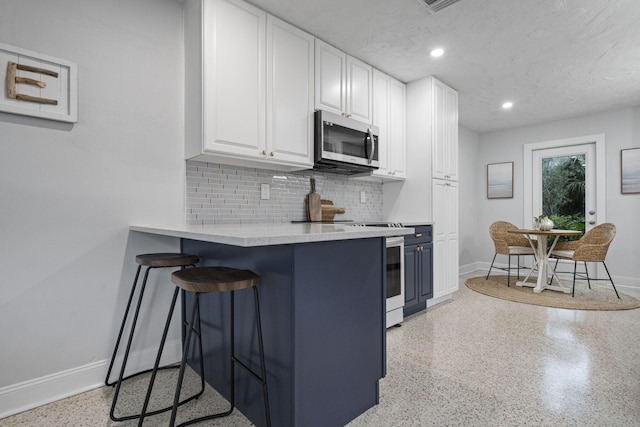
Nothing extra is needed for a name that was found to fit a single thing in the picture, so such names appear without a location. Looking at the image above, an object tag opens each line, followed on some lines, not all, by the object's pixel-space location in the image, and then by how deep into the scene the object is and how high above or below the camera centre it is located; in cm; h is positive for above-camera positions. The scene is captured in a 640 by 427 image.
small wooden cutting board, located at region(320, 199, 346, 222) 312 +1
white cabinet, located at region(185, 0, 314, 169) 211 +90
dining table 403 -63
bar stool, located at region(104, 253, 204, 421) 162 -28
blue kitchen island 131 -52
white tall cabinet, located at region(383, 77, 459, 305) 351 +38
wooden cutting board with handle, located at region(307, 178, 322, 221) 303 +4
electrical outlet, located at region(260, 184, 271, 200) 274 +17
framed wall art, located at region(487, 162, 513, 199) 554 +54
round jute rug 353 -104
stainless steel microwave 271 +60
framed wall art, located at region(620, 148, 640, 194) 437 +55
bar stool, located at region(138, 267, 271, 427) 124 -29
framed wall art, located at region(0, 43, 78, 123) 168 +70
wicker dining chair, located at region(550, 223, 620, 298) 383 -41
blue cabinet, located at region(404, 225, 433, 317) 310 -58
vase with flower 407 -17
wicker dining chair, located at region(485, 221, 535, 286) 452 -45
